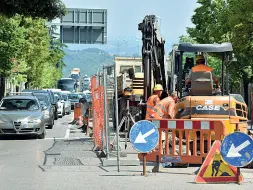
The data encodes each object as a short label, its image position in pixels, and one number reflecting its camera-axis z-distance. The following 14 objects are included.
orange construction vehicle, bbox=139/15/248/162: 15.95
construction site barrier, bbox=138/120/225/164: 14.22
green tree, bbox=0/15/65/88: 44.25
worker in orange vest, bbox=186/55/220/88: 16.48
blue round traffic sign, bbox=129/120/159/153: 13.61
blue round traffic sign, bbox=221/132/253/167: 12.52
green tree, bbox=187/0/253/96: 39.47
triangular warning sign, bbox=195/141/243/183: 12.69
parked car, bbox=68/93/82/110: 67.96
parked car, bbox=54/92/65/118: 45.94
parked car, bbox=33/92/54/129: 31.48
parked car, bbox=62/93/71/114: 53.01
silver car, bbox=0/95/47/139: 23.89
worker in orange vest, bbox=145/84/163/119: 17.44
